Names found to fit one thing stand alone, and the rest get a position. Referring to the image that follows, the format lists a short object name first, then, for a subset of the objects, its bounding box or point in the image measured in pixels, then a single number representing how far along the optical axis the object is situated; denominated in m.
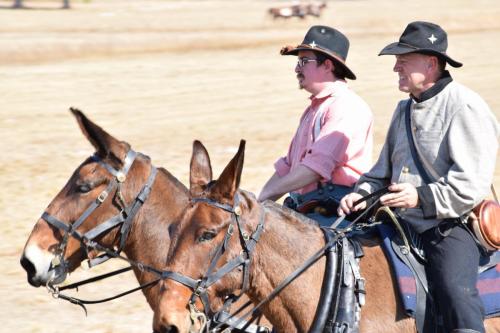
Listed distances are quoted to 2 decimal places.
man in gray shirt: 11.16
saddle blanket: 11.23
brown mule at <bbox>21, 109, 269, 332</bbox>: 12.97
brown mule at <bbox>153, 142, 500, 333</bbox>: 10.38
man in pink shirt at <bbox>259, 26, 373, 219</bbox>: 14.27
